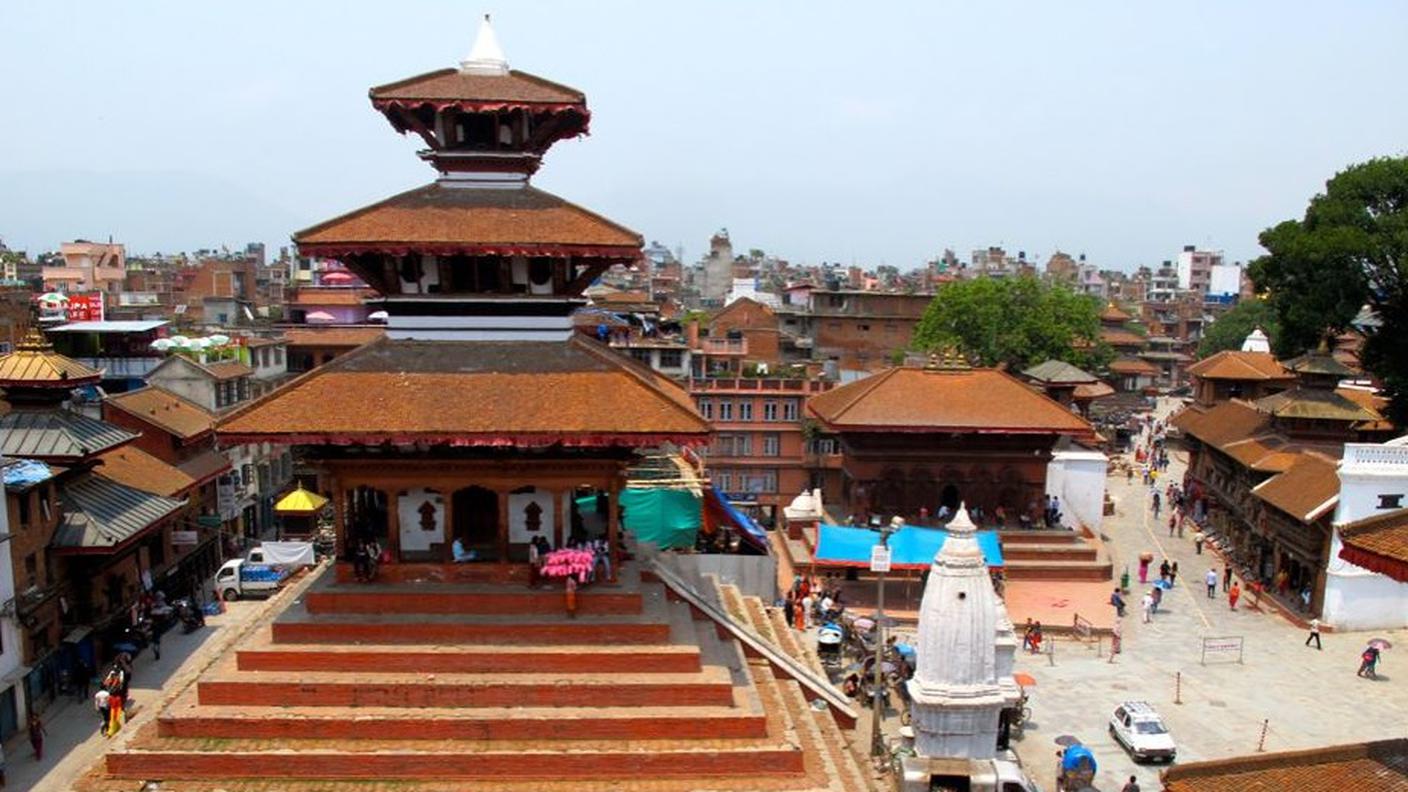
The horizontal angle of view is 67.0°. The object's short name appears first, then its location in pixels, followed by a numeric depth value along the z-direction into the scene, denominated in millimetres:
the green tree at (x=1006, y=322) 54344
